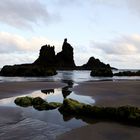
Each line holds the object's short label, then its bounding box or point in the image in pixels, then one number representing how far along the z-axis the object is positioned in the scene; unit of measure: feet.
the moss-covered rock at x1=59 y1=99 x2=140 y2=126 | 23.14
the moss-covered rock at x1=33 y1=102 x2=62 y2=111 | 29.39
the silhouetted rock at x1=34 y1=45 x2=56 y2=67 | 235.92
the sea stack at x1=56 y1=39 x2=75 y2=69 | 259.45
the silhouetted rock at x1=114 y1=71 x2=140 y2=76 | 139.84
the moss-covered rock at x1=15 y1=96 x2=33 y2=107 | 32.31
